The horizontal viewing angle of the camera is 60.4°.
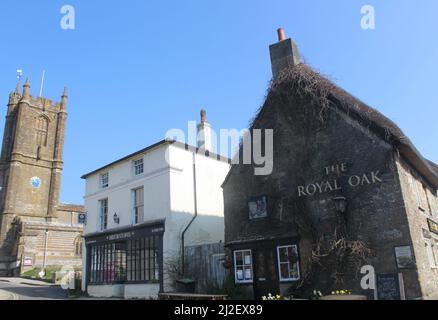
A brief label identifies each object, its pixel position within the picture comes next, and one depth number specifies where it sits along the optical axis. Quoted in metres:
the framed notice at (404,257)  11.34
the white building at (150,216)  18.72
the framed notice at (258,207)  15.30
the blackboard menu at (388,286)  11.43
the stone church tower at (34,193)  44.16
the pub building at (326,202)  12.02
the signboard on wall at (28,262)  41.31
